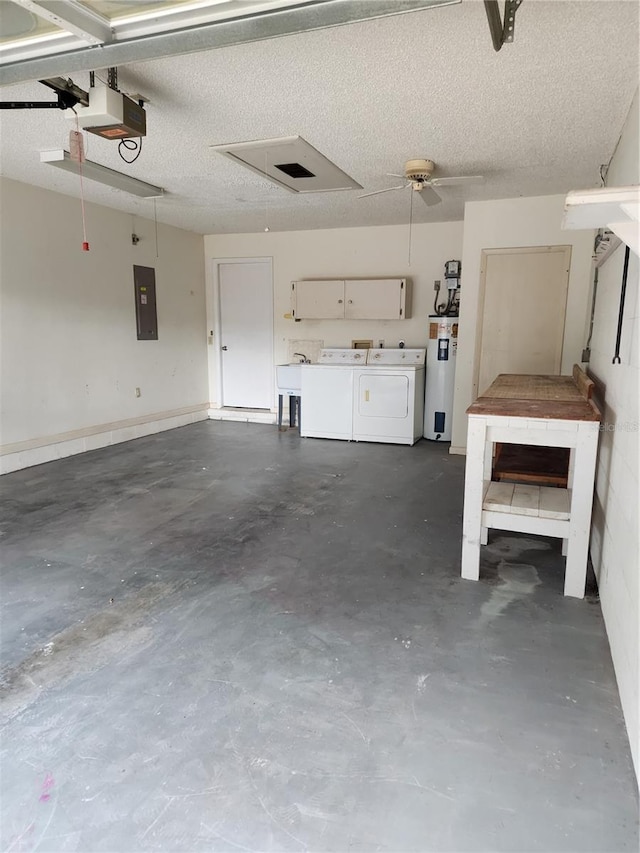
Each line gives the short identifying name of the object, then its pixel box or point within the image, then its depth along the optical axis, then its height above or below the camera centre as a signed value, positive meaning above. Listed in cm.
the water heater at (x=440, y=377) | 582 -46
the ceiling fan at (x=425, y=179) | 376 +115
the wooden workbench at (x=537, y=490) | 243 -70
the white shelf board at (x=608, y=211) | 142 +37
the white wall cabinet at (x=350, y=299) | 609 +44
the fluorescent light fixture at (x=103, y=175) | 366 +126
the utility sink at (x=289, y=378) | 635 -53
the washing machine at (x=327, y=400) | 601 -76
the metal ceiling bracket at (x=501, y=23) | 174 +111
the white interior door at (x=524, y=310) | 488 +26
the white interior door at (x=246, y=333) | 707 +2
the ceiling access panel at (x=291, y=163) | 347 +126
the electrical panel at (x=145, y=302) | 601 +36
